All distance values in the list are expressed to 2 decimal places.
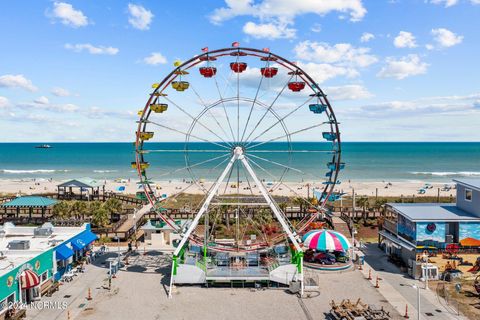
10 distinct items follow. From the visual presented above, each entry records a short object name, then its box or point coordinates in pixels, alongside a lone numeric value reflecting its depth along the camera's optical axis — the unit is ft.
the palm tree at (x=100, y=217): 137.80
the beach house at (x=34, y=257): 72.74
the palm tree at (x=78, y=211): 145.07
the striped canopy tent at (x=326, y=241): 97.35
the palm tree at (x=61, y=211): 145.13
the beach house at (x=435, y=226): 97.35
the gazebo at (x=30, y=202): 143.43
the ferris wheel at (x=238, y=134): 93.40
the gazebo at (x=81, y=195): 194.75
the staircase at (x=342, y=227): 129.49
